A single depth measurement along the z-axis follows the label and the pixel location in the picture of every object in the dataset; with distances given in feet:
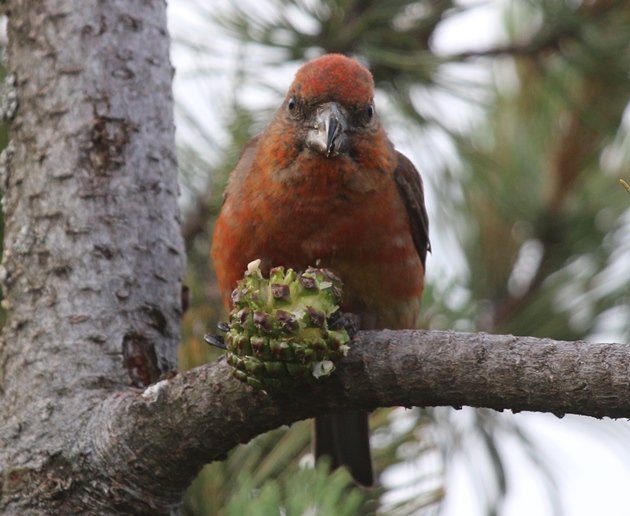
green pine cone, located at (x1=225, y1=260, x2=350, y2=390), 11.84
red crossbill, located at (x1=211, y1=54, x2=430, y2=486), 17.88
